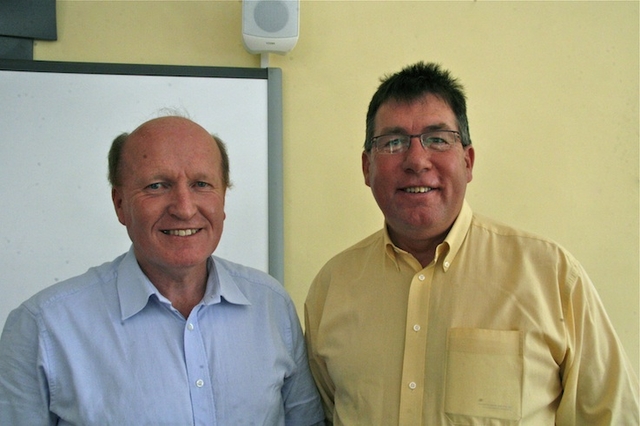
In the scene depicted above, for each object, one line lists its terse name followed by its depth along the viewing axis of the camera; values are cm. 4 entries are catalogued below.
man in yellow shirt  120
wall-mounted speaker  212
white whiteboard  213
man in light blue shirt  113
